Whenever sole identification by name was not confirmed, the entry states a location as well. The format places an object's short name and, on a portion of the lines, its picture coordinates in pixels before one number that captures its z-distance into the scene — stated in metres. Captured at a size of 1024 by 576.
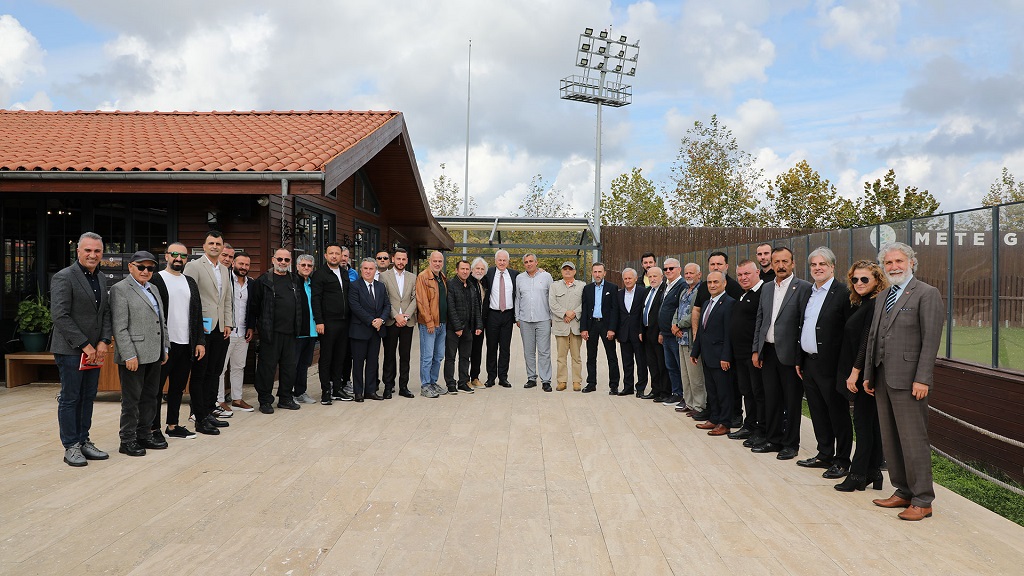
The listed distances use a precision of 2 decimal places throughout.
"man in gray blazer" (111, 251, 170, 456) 5.47
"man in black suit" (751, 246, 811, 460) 5.61
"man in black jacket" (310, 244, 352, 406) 7.92
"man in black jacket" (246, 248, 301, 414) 7.48
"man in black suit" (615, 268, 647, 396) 8.76
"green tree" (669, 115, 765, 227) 32.00
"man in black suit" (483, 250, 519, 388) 9.44
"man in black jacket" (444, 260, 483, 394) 8.89
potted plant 8.64
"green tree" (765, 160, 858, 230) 30.89
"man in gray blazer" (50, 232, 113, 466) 5.17
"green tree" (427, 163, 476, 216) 36.00
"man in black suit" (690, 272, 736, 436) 6.68
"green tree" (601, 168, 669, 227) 32.62
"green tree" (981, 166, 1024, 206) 32.19
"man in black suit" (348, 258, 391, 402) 8.09
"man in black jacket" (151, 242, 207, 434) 5.96
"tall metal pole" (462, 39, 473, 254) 32.89
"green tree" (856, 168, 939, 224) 30.66
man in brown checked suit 4.27
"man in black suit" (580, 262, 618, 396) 9.08
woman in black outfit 4.86
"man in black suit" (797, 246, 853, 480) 5.19
